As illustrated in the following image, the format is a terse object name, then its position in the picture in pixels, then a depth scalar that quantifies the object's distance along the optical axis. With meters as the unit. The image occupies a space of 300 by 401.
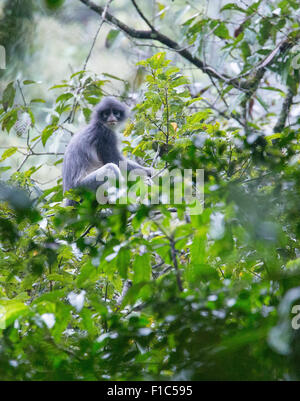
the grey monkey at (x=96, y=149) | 7.23
